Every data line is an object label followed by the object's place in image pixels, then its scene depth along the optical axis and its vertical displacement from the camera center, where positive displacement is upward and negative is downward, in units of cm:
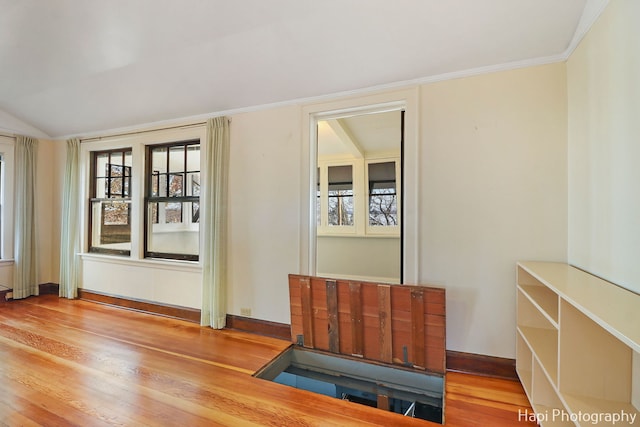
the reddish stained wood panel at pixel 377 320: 242 -94
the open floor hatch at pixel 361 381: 238 -148
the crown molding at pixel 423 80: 186 +117
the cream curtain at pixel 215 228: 333 -18
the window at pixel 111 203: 439 +13
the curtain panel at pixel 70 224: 446 -20
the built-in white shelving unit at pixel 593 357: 120 -65
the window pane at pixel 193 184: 383 +36
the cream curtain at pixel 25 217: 438 -9
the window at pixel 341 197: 390 +21
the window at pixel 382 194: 349 +23
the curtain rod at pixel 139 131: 365 +109
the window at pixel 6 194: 433 +24
